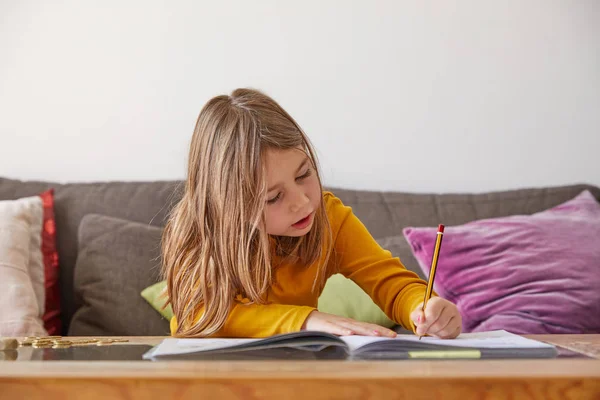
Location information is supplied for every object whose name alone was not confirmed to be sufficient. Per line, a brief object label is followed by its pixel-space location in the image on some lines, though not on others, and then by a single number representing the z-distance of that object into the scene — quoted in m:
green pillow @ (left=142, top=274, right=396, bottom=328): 1.80
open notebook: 0.85
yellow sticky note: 0.84
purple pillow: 1.74
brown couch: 1.96
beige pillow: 1.76
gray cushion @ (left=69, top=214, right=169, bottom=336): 1.89
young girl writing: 1.22
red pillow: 1.97
